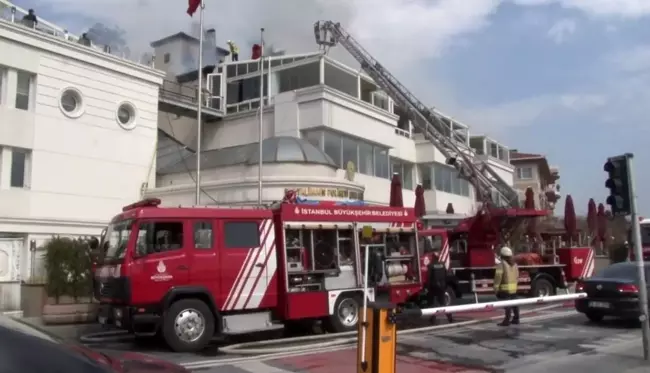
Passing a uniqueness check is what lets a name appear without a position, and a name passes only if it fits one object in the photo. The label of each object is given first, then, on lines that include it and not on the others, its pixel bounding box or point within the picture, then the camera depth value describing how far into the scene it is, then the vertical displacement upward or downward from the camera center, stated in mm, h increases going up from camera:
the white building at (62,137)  21188 +4841
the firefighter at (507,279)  14523 -474
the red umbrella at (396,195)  22550 +2385
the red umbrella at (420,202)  25022 +2389
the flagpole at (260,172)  22925 +3405
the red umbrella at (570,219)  22438 +1451
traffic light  10211 +1170
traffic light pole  10023 +201
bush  17141 -90
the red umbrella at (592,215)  29016 +1972
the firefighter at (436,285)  15453 -620
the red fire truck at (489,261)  18141 -80
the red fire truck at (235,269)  11172 -97
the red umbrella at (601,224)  30172 +1628
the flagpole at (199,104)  21520 +5758
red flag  23797 +9923
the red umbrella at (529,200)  21094 +2011
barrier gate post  6922 -887
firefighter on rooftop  40156 +14092
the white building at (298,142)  25016 +6125
